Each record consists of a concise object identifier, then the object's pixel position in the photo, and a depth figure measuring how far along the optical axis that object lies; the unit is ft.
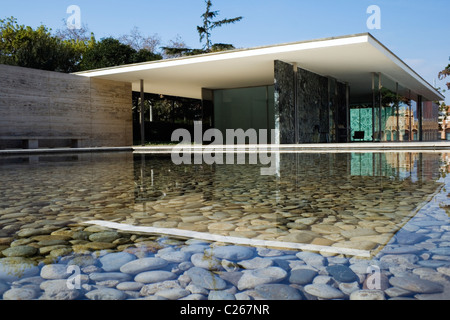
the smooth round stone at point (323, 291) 4.44
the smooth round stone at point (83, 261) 5.69
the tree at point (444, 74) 71.05
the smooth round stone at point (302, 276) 4.89
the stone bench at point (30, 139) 43.52
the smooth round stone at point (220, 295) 4.43
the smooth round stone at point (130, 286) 4.79
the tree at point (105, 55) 63.67
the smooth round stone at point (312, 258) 5.51
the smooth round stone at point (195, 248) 6.21
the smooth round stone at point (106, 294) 4.50
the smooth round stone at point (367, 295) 4.34
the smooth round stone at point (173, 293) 4.50
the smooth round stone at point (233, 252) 5.88
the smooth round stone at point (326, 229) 7.26
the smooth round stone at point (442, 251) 5.82
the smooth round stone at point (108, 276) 5.09
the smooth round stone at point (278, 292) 4.44
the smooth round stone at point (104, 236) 7.00
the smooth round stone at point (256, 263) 5.44
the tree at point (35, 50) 74.18
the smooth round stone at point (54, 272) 5.17
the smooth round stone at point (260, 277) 4.83
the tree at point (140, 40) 99.86
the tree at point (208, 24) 91.64
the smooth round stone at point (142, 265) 5.41
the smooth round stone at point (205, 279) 4.78
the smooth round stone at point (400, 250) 5.89
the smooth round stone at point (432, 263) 5.30
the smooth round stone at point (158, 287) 4.67
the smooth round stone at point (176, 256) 5.80
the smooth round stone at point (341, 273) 4.89
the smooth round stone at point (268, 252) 5.95
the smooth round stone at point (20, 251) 6.16
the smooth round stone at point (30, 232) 7.35
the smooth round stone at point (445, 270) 5.02
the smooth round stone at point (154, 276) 5.05
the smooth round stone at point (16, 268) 5.22
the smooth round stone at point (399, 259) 5.45
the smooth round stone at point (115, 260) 5.54
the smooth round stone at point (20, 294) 4.51
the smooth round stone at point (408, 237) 6.40
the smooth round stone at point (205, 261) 5.47
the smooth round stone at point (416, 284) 4.53
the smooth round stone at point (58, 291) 4.54
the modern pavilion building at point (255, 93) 41.52
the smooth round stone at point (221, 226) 7.64
